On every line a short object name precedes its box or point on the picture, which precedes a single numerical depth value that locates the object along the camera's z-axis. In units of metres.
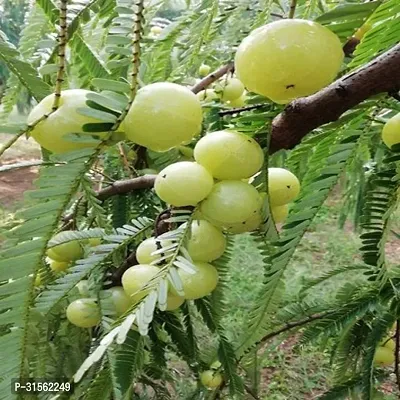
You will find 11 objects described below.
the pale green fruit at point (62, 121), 0.32
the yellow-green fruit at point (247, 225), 0.46
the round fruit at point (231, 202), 0.42
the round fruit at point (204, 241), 0.45
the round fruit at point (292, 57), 0.30
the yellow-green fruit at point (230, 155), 0.42
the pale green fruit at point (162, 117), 0.32
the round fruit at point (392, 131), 0.47
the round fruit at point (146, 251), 0.51
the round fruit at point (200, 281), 0.47
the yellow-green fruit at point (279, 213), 0.55
